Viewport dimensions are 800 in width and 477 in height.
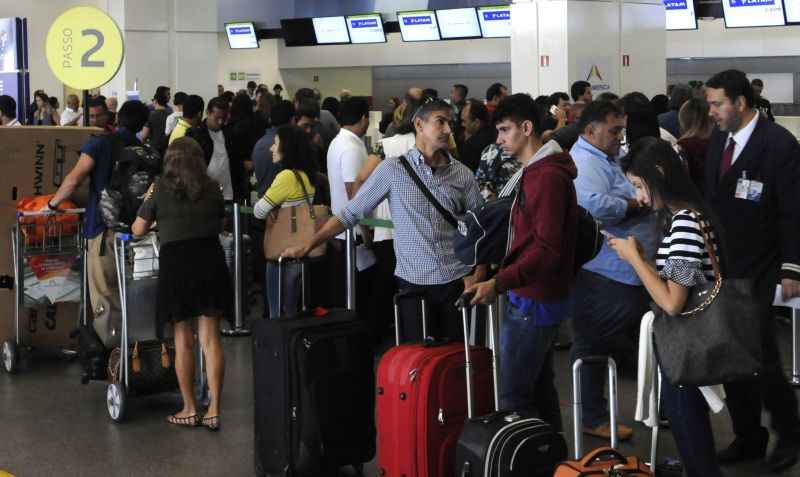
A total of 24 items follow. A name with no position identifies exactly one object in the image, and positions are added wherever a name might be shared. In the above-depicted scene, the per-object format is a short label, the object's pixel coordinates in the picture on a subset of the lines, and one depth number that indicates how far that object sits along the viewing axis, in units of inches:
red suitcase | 171.5
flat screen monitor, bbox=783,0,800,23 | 677.9
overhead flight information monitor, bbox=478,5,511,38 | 812.0
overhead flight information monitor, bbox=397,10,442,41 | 847.7
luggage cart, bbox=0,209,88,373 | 289.9
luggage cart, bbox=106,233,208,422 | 244.5
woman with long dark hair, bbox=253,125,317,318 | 281.3
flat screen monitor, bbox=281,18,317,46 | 917.2
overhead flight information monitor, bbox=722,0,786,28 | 687.1
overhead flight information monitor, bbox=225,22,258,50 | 941.2
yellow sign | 329.7
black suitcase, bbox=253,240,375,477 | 186.4
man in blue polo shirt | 261.6
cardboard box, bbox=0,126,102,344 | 299.0
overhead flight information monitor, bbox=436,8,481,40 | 830.5
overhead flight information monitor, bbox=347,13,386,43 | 880.9
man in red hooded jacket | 169.6
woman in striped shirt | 153.9
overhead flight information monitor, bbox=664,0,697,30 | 735.7
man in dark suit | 192.1
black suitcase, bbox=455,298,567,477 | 155.6
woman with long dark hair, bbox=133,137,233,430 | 228.1
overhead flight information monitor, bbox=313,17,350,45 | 898.1
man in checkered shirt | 193.8
